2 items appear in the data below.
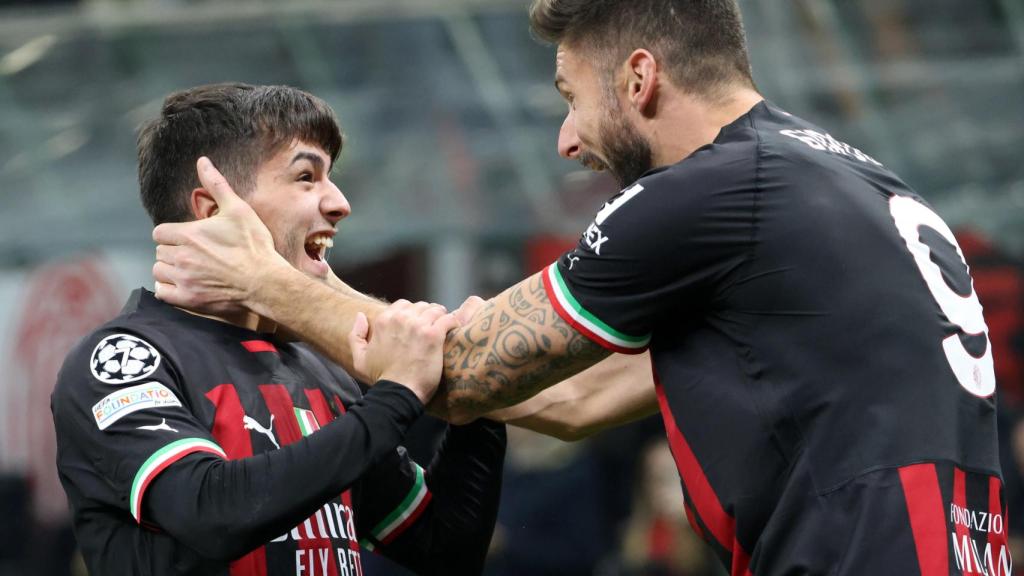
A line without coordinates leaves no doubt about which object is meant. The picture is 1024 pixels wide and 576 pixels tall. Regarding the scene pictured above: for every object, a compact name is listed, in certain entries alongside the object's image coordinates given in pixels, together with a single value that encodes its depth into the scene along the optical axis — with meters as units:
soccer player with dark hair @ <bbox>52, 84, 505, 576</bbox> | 5.99
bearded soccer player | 5.70
